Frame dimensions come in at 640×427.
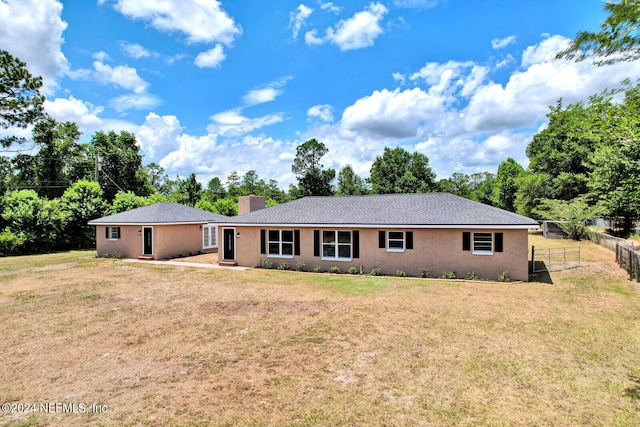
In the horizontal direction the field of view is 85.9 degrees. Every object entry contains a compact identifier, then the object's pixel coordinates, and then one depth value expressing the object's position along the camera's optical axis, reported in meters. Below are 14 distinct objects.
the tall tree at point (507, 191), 47.72
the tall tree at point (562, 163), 35.75
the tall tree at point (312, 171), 49.41
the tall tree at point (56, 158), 38.37
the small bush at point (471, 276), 14.47
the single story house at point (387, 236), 14.26
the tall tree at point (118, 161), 42.31
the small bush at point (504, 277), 14.01
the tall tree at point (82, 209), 27.81
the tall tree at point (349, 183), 59.81
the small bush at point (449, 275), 14.68
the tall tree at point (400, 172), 52.50
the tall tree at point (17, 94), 23.52
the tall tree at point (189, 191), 41.03
